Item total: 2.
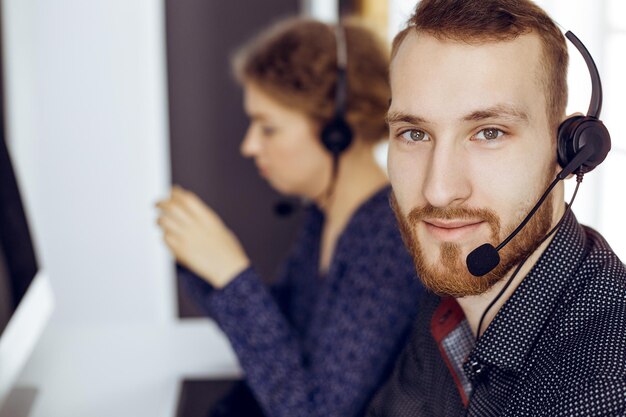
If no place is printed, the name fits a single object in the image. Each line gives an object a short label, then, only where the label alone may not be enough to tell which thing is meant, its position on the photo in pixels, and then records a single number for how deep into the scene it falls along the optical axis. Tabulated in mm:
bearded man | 778
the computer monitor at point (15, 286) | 1051
